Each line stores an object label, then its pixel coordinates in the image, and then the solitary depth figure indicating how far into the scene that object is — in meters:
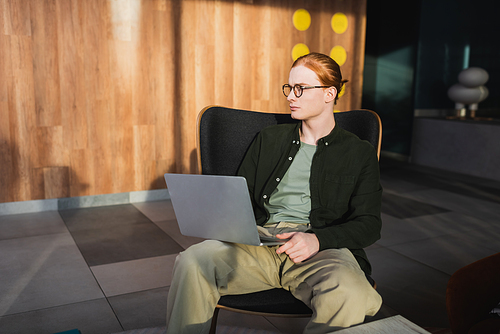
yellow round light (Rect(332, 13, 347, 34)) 4.72
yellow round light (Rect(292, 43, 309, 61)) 4.58
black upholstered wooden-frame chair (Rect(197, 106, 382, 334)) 1.95
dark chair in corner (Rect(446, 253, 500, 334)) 1.38
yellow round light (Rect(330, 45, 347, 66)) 4.78
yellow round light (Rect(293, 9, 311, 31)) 4.53
